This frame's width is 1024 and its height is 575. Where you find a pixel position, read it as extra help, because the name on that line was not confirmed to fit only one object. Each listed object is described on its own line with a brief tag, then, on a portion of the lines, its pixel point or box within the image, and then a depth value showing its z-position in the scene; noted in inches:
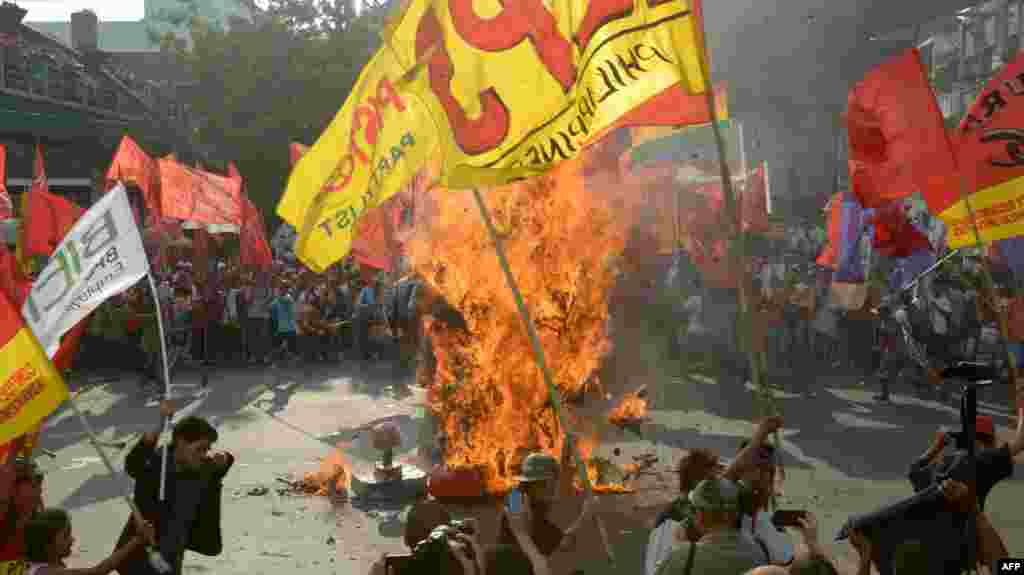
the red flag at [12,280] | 276.7
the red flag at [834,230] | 629.9
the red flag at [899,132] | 309.1
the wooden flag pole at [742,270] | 186.7
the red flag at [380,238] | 606.9
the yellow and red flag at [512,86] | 225.0
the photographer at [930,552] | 201.0
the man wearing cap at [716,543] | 151.1
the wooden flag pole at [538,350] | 205.6
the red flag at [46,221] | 400.2
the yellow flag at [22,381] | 203.8
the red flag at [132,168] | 807.1
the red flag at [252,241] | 707.4
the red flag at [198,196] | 795.4
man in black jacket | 220.7
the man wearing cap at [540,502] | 195.8
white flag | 230.1
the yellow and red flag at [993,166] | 323.6
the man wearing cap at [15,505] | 204.2
